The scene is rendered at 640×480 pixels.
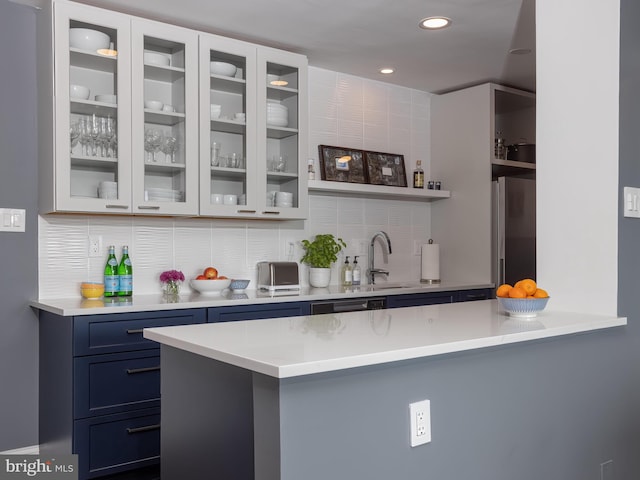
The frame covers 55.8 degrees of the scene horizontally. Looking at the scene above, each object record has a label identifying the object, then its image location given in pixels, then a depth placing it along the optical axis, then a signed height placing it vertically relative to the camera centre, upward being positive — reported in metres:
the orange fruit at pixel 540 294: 2.05 -0.19
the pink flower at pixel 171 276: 3.45 -0.21
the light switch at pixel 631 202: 2.14 +0.13
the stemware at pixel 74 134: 3.02 +0.53
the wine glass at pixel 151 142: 3.25 +0.52
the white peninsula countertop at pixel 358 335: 1.39 -0.27
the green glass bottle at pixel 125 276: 3.29 -0.20
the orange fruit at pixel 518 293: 2.05 -0.19
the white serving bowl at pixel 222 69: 3.48 +0.99
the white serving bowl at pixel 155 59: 3.26 +0.98
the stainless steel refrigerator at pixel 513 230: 4.45 +0.06
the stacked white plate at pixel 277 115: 3.72 +0.77
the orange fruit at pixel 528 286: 2.07 -0.17
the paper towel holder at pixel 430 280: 4.60 -0.33
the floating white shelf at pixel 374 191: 4.01 +0.34
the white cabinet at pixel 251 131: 3.45 +0.65
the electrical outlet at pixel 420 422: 1.56 -0.48
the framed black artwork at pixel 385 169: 4.45 +0.52
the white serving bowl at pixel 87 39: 3.04 +1.02
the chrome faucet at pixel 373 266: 4.45 -0.20
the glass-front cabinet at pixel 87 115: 2.98 +0.63
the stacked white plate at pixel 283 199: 3.74 +0.24
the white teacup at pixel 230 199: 3.50 +0.23
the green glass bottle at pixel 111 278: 3.26 -0.21
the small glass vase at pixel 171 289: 3.45 -0.29
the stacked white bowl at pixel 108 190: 3.11 +0.25
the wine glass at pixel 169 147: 3.33 +0.51
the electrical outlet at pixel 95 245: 3.34 -0.03
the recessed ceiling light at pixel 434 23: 3.31 +1.20
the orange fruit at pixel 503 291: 2.10 -0.19
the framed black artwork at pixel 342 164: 4.21 +0.53
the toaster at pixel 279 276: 3.69 -0.23
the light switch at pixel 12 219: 3.06 +0.10
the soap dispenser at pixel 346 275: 4.27 -0.26
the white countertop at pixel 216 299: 2.80 -0.33
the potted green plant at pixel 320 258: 4.07 -0.13
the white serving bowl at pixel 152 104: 3.26 +0.73
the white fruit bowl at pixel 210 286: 3.47 -0.27
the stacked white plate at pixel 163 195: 3.25 +0.24
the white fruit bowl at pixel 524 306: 2.03 -0.23
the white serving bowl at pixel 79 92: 3.03 +0.74
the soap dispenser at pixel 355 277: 4.28 -0.27
